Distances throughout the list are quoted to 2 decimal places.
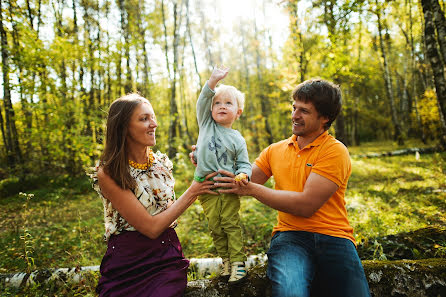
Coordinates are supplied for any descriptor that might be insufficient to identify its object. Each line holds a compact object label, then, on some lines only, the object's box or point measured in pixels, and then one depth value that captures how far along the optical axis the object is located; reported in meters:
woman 1.82
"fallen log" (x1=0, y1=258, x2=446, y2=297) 1.92
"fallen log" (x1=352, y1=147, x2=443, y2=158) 10.76
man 1.79
